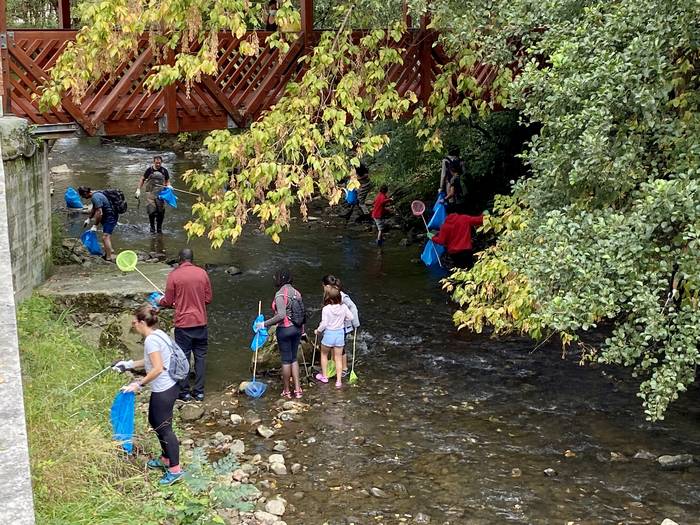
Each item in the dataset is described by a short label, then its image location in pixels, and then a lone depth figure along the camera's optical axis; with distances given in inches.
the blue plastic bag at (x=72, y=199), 761.0
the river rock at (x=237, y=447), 355.6
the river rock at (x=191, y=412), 386.9
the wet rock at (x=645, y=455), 355.3
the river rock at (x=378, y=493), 322.0
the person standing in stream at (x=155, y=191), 667.4
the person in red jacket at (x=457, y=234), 579.7
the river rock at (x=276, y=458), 346.4
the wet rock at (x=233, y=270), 619.2
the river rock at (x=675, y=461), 346.3
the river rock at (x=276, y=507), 307.7
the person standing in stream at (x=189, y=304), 393.7
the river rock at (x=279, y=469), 339.0
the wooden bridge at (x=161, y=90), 414.3
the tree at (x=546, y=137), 266.4
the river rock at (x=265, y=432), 370.6
